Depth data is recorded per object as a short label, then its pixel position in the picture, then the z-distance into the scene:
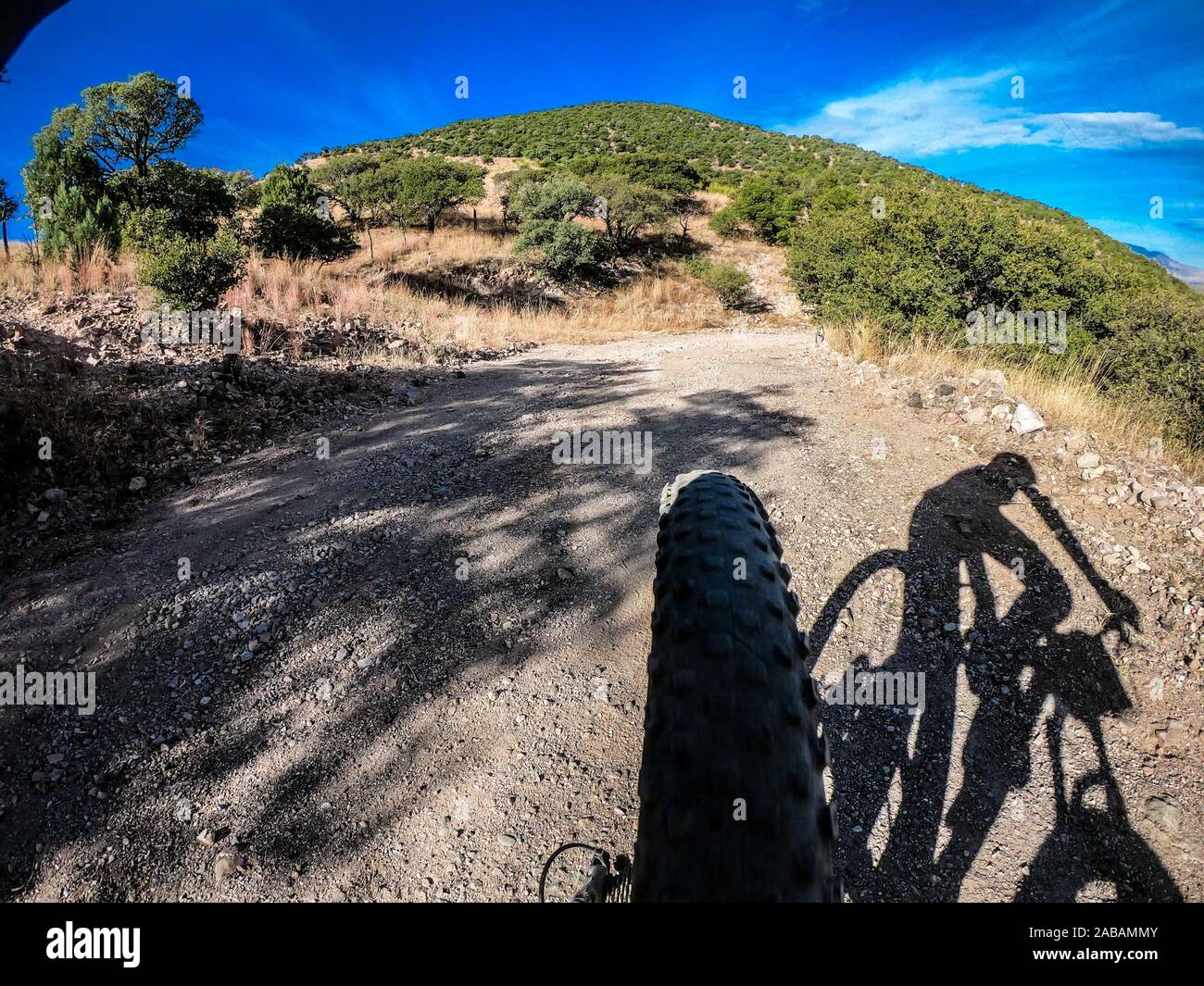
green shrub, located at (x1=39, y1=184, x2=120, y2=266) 11.65
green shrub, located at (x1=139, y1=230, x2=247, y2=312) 8.41
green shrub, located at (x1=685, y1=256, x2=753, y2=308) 21.56
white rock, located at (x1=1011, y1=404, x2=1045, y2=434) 6.00
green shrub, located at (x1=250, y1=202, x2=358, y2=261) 15.32
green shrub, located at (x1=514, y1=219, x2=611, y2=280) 22.23
